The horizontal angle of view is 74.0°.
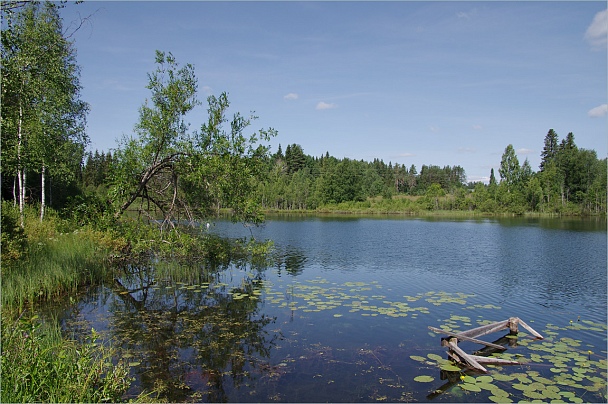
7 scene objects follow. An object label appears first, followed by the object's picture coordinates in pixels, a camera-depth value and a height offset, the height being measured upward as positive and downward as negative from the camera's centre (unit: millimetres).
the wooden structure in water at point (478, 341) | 8960 -3230
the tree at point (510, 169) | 92188 +9597
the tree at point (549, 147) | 101250 +15981
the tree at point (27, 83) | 8992 +3260
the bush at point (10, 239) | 11453 -912
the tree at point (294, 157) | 126875 +16559
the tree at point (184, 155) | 16422 +2261
